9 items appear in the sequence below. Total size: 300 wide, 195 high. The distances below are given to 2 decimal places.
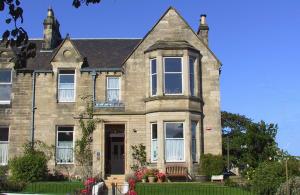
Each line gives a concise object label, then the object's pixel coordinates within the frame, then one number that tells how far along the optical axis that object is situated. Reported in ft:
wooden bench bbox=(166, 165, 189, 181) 92.73
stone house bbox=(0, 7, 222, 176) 97.40
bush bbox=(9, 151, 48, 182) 92.53
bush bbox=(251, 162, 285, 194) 64.23
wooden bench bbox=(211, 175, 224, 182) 91.09
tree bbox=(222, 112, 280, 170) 106.32
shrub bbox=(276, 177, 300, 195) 57.62
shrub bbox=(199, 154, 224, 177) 93.40
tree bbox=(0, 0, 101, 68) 19.49
